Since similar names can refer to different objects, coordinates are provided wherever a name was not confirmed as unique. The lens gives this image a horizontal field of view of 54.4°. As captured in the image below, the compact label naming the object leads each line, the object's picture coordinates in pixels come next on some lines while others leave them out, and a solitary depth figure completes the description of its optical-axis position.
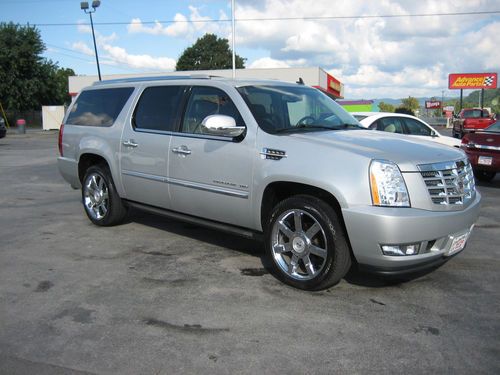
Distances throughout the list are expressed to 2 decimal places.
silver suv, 3.78
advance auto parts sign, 62.34
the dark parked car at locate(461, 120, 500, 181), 9.81
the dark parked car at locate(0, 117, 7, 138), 27.60
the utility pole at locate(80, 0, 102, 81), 31.74
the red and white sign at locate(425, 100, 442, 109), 108.78
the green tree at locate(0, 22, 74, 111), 47.03
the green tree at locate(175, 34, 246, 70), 78.25
